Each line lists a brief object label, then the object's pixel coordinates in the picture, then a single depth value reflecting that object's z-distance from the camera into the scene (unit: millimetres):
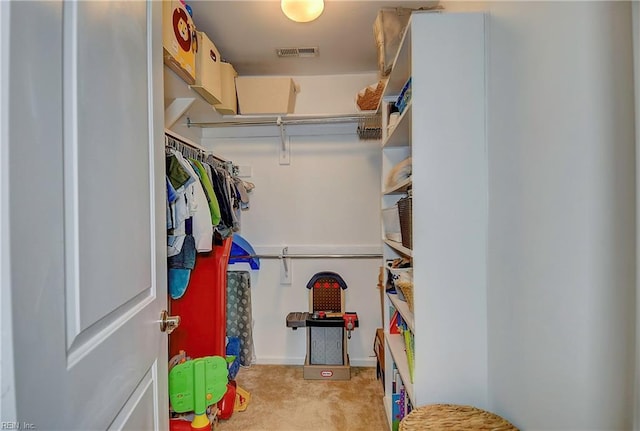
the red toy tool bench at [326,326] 2514
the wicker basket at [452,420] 1062
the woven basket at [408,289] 1332
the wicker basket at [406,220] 1342
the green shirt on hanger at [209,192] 1838
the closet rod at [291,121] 2485
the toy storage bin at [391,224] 1758
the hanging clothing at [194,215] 1556
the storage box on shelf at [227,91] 2355
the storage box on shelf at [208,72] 1968
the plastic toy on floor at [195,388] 1539
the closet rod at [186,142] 1615
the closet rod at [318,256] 2785
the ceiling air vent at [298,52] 2393
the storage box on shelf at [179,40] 1562
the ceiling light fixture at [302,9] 1621
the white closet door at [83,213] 437
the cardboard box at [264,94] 2494
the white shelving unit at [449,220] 1201
